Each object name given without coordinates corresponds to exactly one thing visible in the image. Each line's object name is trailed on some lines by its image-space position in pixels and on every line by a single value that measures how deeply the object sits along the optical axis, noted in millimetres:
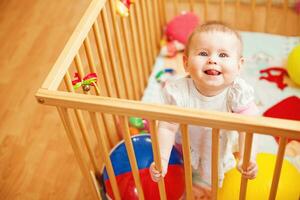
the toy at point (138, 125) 1645
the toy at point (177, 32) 1956
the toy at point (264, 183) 1212
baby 1184
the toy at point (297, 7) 2158
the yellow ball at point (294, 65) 1674
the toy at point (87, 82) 1167
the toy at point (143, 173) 1338
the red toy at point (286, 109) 1620
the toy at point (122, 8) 1443
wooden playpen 903
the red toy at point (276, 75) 1751
